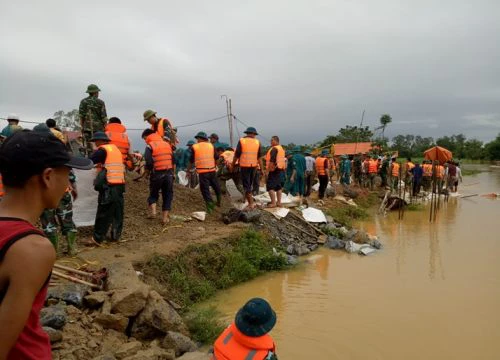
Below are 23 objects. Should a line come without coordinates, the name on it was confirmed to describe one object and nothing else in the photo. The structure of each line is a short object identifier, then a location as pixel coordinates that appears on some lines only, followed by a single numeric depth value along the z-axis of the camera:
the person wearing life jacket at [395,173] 18.88
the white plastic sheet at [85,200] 6.28
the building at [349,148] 31.62
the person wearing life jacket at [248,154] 8.23
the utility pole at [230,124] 17.11
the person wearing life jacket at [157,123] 7.34
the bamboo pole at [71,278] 4.09
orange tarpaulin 14.97
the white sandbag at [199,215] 8.11
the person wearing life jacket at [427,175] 19.58
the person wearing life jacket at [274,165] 8.88
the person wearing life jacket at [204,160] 7.88
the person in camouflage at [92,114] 7.43
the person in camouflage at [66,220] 4.80
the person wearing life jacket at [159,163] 6.89
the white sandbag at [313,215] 10.13
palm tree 52.78
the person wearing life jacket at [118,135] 6.78
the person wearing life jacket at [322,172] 12.82
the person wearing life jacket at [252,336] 2.01
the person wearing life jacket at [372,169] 18.94
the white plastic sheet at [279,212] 8.96
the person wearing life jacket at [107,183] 5.78
